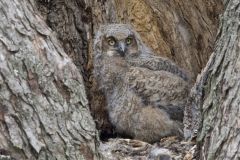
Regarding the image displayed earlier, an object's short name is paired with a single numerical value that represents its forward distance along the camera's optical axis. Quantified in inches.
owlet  334.3
